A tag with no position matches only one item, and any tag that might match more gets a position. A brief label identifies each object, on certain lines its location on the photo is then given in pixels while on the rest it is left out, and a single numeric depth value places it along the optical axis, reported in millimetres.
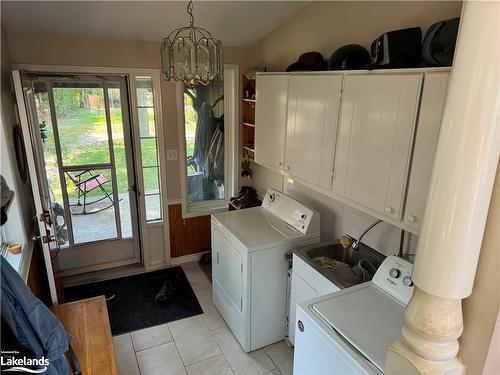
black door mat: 2994
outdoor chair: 3375
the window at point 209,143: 3627
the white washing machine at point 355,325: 1476
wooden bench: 2010
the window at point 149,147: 3314
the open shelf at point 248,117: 3551
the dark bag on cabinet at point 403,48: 1749
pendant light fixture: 1996
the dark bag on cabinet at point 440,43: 1546
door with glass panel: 3104
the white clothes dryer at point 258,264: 2504
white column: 649
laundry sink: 2201
